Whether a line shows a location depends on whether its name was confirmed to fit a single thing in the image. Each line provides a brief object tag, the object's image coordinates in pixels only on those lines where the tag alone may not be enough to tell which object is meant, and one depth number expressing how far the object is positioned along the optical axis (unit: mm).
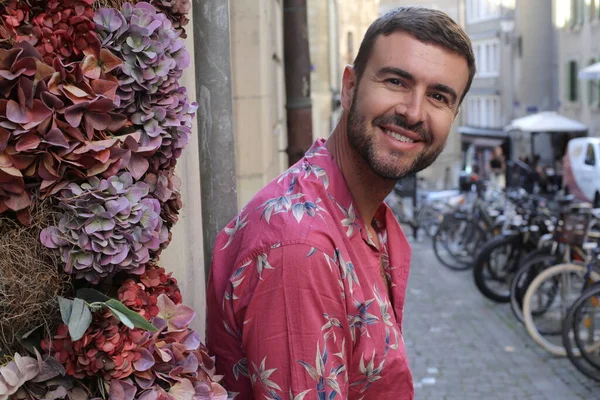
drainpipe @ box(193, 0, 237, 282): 2654
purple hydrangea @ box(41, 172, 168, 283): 1597
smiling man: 1916
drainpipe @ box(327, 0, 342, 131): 25484
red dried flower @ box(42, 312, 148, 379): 1591
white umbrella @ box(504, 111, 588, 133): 29500
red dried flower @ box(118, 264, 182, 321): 1691
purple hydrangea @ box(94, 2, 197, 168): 1696
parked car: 19000
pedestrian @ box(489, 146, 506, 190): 28312
